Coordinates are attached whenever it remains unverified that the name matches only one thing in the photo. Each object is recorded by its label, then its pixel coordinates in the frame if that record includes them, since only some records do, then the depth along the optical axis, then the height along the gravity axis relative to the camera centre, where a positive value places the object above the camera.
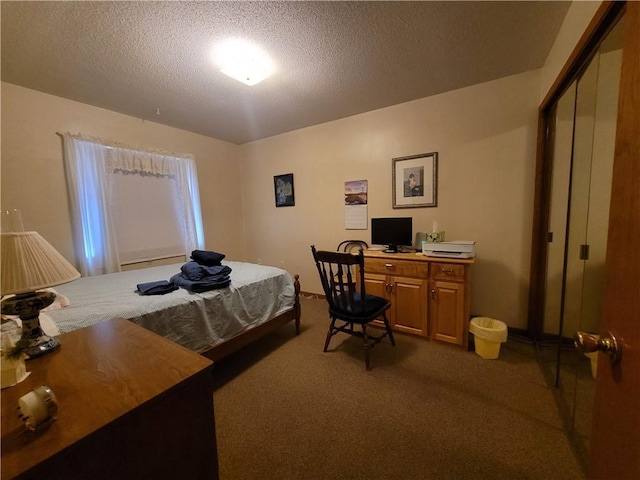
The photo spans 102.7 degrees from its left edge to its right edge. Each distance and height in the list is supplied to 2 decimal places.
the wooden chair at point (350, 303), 1.95 -0.74
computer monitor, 2.77 -0.19
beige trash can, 2.07 -1.03
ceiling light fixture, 1.91 +1.27
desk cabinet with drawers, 2.22 -0.73
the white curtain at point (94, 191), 2.66 +0.35
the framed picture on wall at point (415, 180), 2.80 +0.38
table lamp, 0.81 -0.17
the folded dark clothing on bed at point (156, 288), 1.84 -0.48
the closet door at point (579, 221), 1.21 -0.07
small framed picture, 3.90 +0.43
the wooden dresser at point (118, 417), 0.57 -0.48
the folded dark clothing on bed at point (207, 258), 2.22 -0.33
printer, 2.24 -0.33
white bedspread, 1.54 -0.57
